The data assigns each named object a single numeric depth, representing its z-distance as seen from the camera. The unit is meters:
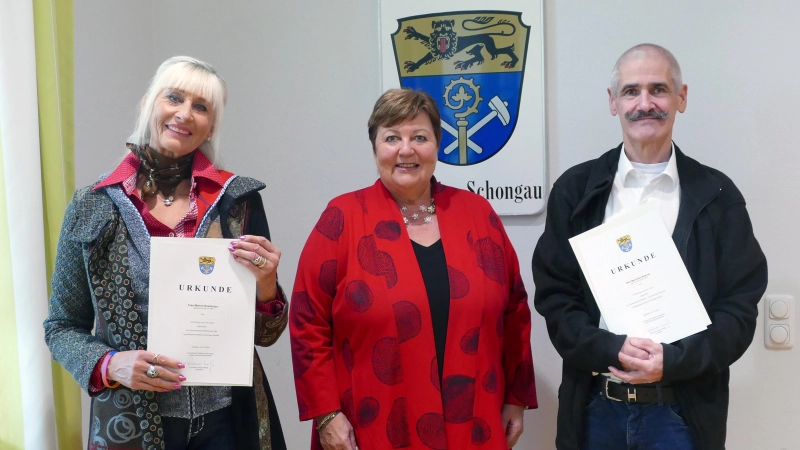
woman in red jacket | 1.84
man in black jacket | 1.67
